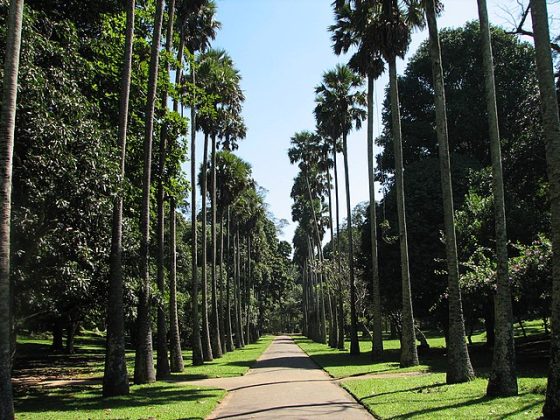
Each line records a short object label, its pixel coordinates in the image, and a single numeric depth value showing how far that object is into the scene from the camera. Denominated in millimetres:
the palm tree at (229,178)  39625
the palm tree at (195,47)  27266
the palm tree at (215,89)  30219
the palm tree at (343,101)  34062
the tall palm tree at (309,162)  48312
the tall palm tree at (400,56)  21359
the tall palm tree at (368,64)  23531
